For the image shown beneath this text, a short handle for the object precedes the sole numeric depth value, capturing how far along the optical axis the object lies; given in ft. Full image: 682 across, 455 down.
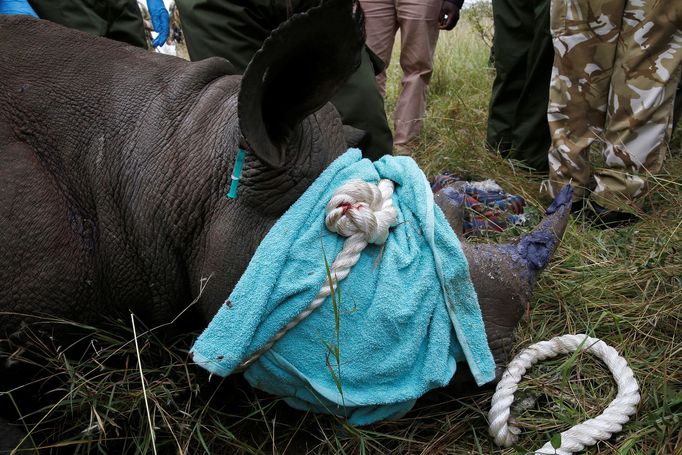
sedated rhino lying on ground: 5.90
